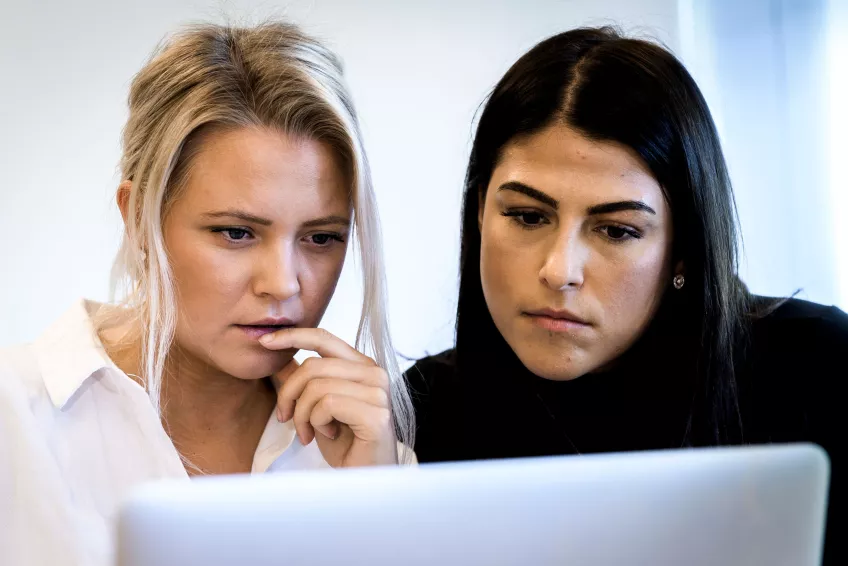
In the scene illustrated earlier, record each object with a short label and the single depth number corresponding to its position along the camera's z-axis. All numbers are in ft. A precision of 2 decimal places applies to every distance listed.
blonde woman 4.19
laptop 2.89
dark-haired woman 4.43
